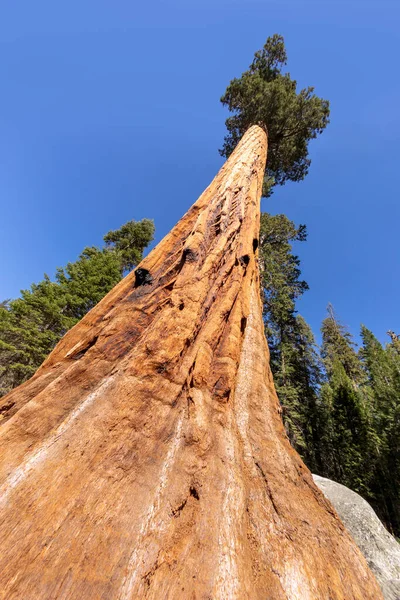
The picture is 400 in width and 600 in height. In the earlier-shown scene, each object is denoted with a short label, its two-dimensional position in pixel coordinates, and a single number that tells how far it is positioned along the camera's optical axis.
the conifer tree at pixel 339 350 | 26.89
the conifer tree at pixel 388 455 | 14.58
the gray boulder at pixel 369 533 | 4.24
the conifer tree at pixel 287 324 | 15.49
